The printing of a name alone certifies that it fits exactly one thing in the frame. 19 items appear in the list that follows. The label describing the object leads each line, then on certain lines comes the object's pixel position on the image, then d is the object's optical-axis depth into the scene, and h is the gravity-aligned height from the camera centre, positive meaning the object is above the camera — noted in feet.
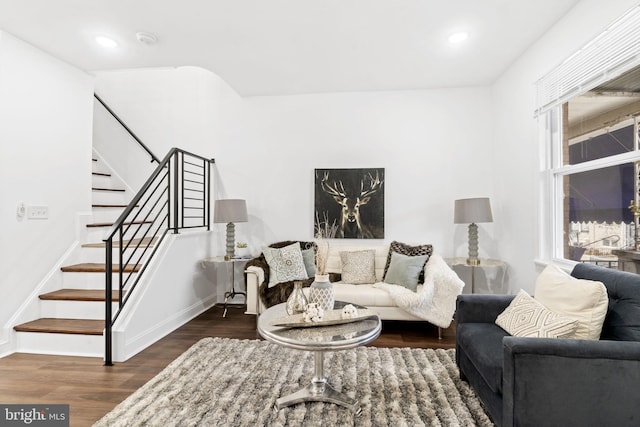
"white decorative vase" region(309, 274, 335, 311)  7.80 -1.68
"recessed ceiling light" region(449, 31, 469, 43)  9.94 +5.25
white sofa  11.09 -2.58
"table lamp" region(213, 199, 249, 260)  13.53 +0.23
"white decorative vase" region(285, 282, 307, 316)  7.64 -1.88
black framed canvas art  14.51 +0.61
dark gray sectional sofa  4.80 -2.30
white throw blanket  10.95 -2.56
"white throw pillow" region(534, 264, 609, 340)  5.78 -1.48
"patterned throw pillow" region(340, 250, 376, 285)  12.75 -1.82
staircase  9.60 -2.80
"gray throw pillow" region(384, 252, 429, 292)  11.85 -1.83
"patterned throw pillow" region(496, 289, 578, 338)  5.79 -1.88
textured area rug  6.48 -3.72
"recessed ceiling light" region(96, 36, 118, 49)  10.23 +5.27
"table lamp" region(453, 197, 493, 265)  12.41 +0.19
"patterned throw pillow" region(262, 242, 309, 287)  12.67 -1.74
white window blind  7.14 +3.64
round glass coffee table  6.12 -2.18
